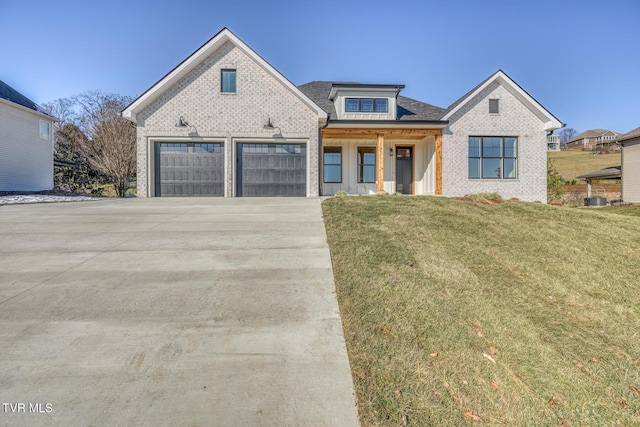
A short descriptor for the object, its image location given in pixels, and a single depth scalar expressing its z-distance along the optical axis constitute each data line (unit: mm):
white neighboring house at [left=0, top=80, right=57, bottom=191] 17422
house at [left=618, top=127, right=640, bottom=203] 22047
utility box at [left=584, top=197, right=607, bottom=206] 22141
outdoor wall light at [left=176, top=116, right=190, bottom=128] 14227
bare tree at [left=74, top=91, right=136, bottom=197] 21906
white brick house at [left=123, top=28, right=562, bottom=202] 14305
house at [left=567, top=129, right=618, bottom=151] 74438
